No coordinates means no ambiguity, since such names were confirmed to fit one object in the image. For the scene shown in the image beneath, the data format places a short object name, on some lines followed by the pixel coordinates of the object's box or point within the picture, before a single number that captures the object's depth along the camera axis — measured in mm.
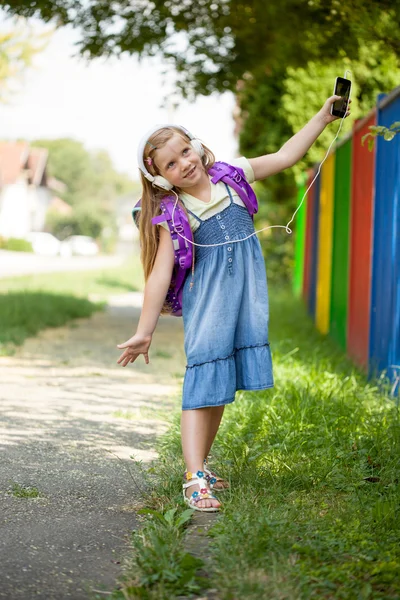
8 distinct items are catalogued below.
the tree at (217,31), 7852
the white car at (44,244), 48656
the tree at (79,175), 99688
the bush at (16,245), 46281
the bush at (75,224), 62438
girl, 3377
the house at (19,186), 58531
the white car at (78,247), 51094
